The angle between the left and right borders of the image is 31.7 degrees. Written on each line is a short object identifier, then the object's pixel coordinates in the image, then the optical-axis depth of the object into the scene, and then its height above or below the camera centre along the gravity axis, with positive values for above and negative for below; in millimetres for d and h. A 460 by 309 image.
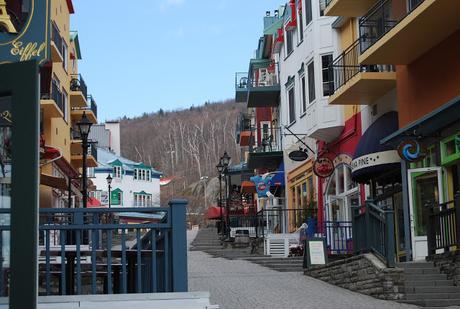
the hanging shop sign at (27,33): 8547 +2310
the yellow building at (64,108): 38303 +7624
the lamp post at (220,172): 46762 +4282
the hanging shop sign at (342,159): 26797 +2731
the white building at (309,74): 28000 +6400
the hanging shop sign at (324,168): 27969 +2498
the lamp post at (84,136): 22391 +3115
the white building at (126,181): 94375 +7839
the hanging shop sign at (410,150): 18406 +2006
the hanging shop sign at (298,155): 31125 +3303
